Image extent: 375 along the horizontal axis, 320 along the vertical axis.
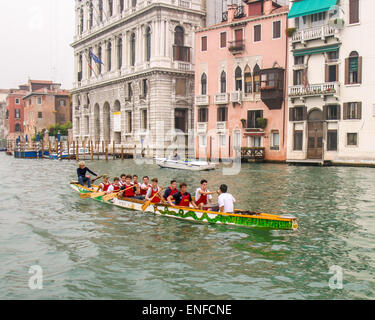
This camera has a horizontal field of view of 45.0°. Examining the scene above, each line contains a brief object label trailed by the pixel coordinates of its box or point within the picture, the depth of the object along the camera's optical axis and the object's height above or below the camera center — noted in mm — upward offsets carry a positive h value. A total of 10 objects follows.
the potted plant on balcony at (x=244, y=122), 42688 +1309
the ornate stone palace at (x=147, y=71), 50188 +7759
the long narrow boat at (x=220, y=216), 13008 -2549
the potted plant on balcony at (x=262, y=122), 40844 +1251
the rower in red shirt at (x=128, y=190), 18312 -2200
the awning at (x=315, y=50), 35969 +7001
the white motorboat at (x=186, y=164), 35188 -2272
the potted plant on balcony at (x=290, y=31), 38319 +8881
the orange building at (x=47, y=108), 87875 +5584
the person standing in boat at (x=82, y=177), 21938 -1971
